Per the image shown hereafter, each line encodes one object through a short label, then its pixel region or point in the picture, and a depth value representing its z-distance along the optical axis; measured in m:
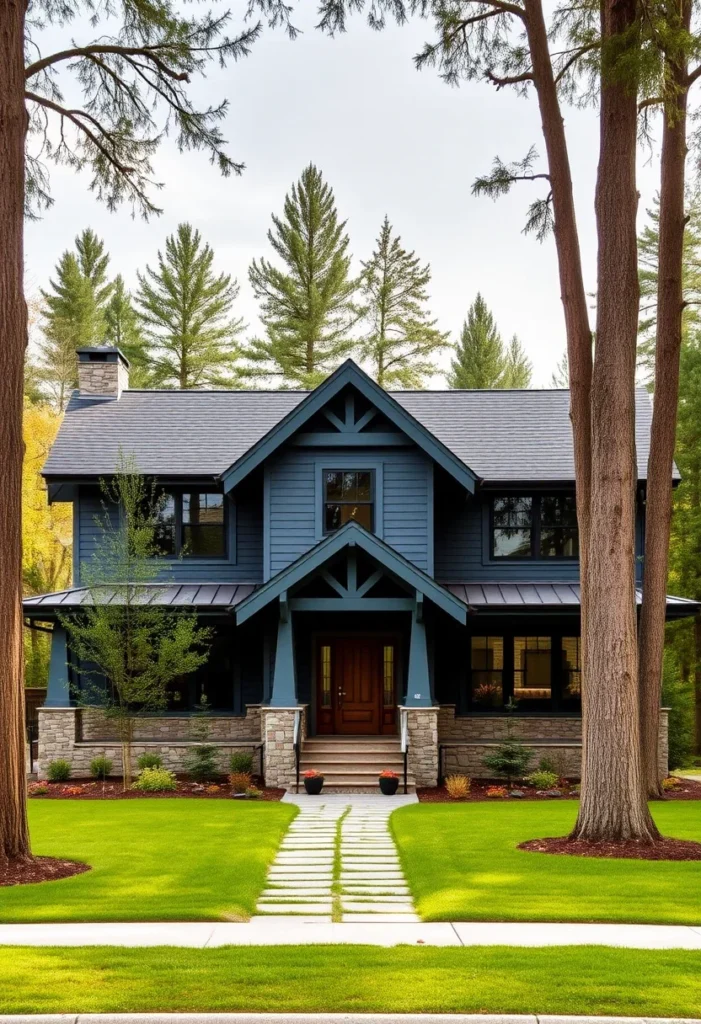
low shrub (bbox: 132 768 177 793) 17.03
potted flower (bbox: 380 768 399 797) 16.36
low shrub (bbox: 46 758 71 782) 18.11
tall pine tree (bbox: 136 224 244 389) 39.78
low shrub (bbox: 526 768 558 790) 17.34
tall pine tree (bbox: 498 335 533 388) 45.50
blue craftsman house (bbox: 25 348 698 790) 17.62
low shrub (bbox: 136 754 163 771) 18.23
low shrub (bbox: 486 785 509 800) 16.56
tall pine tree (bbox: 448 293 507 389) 41.91
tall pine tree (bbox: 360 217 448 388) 39.94
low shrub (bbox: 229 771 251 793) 16.81
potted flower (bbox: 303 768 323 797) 16.38
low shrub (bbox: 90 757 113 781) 18.23
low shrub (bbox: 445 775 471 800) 16.34
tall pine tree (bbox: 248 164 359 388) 39.03
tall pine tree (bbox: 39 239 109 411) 40.00
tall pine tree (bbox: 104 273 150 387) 42.22
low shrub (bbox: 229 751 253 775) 17.89
